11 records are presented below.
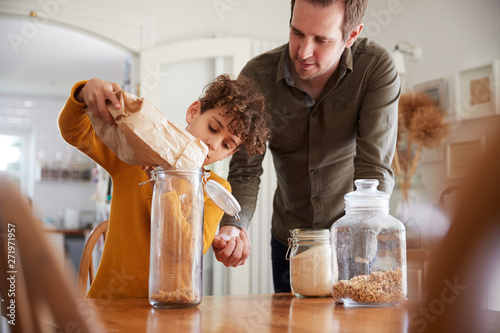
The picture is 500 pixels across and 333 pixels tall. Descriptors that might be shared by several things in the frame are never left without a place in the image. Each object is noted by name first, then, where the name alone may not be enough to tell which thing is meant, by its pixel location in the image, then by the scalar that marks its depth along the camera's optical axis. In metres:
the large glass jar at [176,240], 0.76
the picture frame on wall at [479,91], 2.82
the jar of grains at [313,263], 1.01
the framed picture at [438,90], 3.18
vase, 3.00
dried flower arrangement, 2.97
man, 1.33
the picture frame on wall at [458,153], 2.91
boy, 0.95
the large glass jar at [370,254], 0.87
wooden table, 0.65
